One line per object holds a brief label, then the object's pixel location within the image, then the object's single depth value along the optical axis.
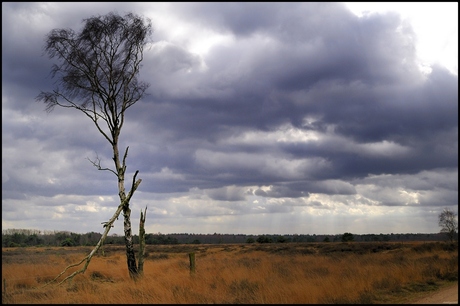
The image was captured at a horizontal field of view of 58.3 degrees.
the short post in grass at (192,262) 17.64
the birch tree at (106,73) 19.08
